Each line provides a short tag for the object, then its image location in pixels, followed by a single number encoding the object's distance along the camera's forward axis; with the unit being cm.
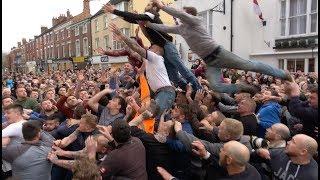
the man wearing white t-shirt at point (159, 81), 511
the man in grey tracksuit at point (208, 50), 508
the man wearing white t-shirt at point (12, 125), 419
